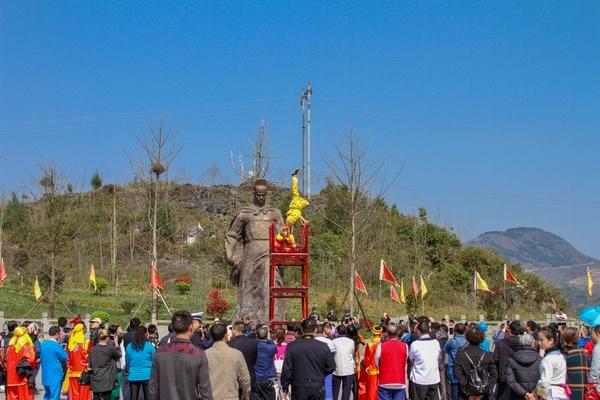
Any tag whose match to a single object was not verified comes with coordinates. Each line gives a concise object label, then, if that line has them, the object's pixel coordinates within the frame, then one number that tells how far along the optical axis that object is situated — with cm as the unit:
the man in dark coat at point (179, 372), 604
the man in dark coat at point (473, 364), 852
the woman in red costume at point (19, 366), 1010
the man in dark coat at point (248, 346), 845
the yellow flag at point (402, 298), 2954
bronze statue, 1811
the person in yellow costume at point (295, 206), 1647
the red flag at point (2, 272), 2681
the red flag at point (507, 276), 2857
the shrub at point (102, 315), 2591
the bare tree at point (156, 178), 2731
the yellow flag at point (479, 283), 2896
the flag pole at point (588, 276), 3103
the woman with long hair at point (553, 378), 702
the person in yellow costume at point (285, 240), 1589
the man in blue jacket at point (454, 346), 1004
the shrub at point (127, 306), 3112
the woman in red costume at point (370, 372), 1010
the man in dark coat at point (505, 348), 876
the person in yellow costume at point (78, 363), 1052
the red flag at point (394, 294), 2673
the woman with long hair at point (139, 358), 929
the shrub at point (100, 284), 3869
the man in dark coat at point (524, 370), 746
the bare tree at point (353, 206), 2483
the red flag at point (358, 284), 2488
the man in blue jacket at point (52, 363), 1040
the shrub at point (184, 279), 4125
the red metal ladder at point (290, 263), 1518
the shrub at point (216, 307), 2911
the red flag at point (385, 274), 2606
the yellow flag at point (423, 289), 2895
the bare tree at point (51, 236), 2930
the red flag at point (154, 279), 2614
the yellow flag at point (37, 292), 2623
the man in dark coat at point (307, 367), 805
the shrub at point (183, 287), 4013
